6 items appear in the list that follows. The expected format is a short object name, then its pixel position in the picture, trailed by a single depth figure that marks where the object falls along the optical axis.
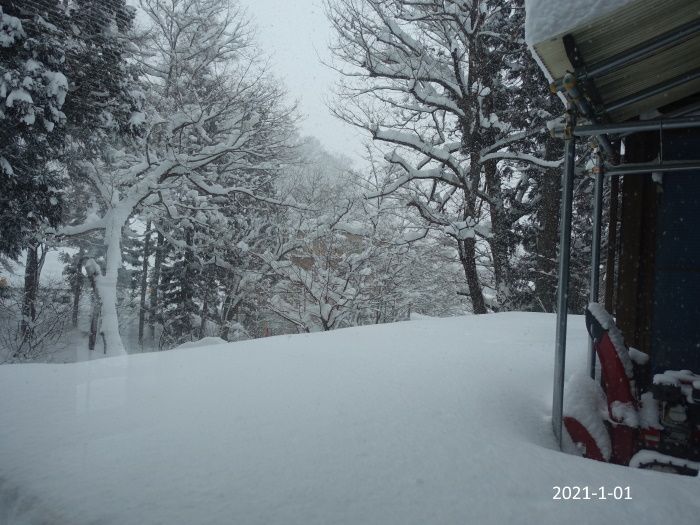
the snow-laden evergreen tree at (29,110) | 5.89
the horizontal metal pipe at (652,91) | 2.68
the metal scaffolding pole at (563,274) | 2.38
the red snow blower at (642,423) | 2.36
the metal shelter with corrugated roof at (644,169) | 2.26
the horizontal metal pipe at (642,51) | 2.12
